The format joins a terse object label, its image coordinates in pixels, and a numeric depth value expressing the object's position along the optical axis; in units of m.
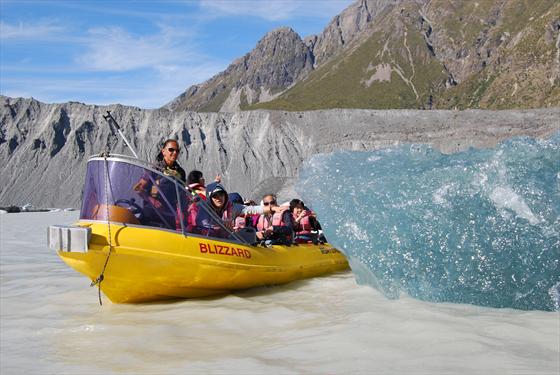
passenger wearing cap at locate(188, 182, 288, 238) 6.41
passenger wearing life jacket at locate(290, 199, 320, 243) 9.24
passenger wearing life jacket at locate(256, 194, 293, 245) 8.16
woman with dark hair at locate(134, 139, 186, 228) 5.89
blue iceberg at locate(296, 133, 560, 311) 5.34
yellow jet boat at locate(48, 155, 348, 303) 5.54
